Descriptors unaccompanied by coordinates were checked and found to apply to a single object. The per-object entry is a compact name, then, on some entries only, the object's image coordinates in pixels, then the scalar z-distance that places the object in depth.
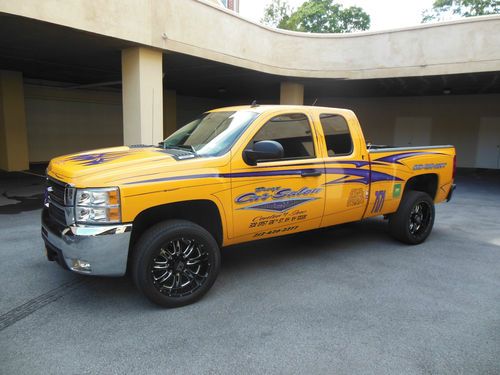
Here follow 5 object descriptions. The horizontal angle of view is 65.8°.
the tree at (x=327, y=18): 43.56
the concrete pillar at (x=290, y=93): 14.57
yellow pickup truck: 3.47
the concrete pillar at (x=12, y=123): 13.34
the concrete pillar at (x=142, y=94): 8.88
